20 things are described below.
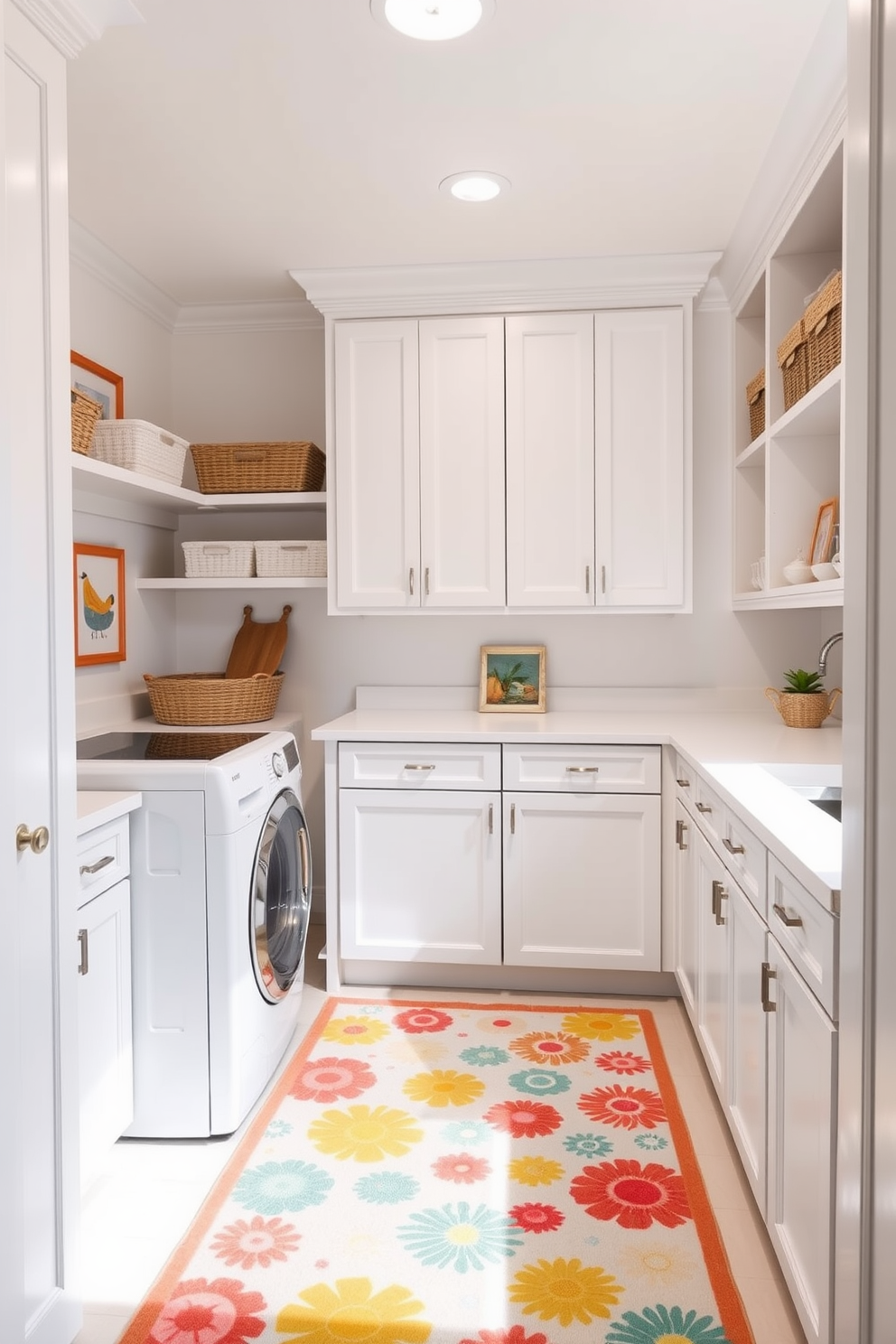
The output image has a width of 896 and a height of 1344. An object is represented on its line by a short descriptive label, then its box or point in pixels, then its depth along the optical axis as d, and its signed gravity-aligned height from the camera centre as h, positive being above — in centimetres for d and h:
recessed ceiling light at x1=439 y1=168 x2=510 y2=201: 253 +127
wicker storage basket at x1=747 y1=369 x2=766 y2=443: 310 +82
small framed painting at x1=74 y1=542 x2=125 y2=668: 303 +14
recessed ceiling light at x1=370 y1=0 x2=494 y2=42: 181 +124
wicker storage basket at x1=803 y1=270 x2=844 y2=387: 214 +77
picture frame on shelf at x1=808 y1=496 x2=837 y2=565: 256 +31
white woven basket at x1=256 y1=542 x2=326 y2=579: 347 +32
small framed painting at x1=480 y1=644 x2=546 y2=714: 356 -12
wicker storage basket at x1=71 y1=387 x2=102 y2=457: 261 +64
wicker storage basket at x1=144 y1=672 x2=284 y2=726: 319 -19
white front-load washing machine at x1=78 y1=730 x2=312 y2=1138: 226 -72
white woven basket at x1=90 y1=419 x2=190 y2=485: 288 +63
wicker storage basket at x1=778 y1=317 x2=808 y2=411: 247 +77
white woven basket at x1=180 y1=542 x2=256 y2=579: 349 +32
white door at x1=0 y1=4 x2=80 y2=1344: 146 -13
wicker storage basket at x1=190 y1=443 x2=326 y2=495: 341 +65
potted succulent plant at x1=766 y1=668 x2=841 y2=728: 305 -19
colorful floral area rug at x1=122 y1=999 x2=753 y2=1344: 170 -121
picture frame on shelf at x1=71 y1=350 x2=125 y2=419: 303 +89
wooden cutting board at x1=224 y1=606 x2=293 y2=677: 366 -1
